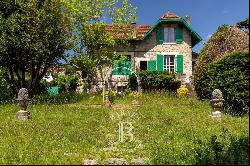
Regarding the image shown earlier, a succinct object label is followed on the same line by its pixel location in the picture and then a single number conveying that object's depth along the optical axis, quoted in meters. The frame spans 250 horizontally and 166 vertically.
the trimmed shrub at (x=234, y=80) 7.79
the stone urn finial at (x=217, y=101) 7.31
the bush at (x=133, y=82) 15.22
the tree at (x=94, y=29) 13.80
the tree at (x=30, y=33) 10.94
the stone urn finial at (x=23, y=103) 7.39
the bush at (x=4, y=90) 11.40
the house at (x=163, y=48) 16.22
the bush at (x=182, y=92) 13.19
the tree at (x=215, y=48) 9.85
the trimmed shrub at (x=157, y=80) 14.70
